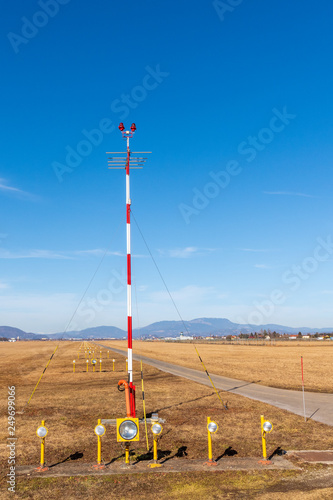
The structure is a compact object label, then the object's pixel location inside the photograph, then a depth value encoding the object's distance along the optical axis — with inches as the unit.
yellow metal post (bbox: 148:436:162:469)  463.2
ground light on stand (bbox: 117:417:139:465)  458.0
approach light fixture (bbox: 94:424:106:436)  446.2
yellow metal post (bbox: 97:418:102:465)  466.6
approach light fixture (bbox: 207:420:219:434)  454.6
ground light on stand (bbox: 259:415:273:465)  454.9
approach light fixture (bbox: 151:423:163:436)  440.1
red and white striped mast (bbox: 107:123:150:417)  566.8
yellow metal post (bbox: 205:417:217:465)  469.4
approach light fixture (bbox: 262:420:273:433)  454.0
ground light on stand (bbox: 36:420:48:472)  446.9
